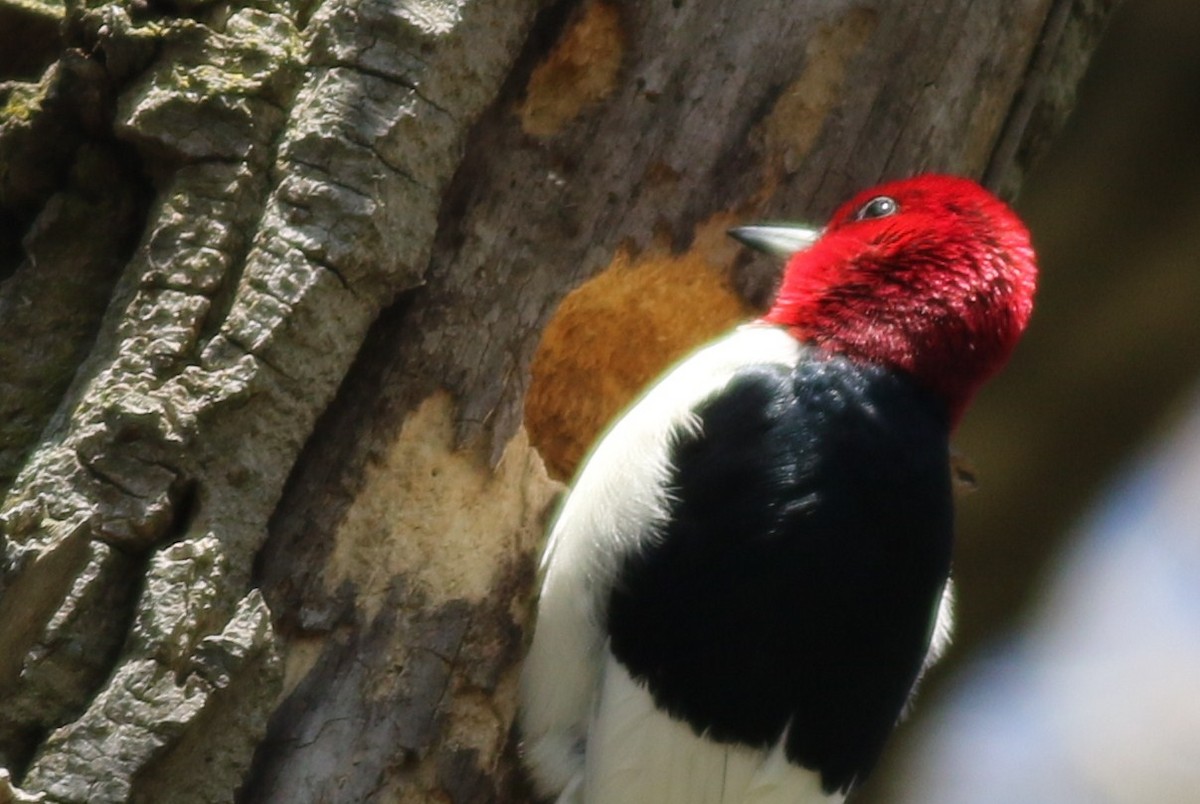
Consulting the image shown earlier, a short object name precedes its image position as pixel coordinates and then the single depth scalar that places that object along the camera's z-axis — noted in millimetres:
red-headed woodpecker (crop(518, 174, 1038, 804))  2796
